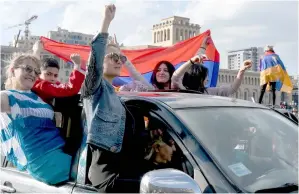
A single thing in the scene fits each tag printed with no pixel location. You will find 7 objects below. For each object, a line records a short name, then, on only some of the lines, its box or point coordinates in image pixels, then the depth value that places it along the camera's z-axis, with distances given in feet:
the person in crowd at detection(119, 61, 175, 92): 13.03
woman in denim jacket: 7.79
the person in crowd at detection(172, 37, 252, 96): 13.10
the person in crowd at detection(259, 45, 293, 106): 22.88
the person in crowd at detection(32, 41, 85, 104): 9.76
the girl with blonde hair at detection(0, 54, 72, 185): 8.72
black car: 6.67
